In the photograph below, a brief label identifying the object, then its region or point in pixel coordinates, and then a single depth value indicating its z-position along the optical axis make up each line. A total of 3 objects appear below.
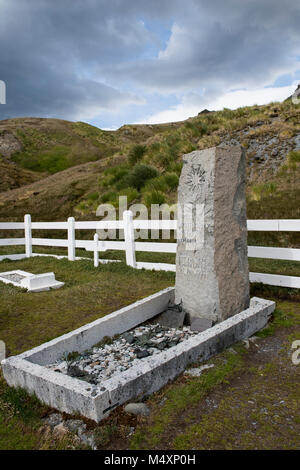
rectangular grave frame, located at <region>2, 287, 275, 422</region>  2.88
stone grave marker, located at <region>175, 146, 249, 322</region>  4.80
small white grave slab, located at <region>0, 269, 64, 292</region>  7.30
